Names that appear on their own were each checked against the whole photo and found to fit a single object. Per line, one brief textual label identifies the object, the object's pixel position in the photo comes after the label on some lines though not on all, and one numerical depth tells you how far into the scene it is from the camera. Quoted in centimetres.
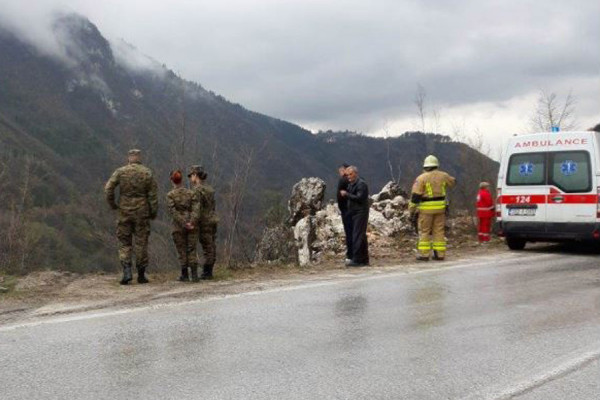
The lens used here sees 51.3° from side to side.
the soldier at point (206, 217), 895
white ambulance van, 1125
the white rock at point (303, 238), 1533
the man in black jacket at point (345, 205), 1055
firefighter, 1076
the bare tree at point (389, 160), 2244
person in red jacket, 1453
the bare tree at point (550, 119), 2459
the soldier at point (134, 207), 838
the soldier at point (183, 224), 863
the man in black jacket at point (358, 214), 1029
